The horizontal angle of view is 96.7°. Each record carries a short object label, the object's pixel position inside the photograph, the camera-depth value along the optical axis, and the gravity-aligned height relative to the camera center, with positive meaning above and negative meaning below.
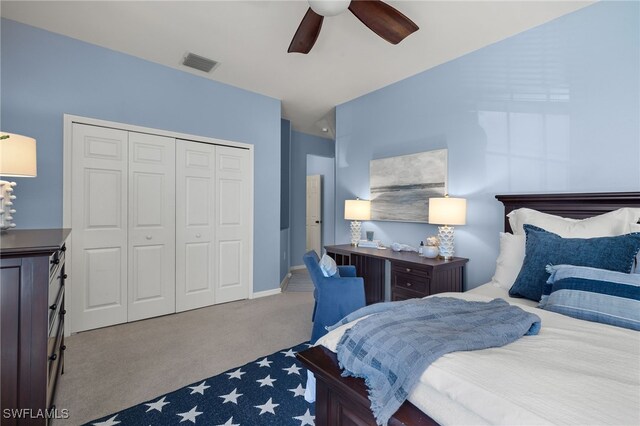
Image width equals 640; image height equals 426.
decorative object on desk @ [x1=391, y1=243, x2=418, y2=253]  3.18 -0.39
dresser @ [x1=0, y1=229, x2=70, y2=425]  1.17 -0.49
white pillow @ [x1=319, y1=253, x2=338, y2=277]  2.43 -0.47
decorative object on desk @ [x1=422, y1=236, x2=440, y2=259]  2.76 -0.37
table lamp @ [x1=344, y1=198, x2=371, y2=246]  3.62 -0.01
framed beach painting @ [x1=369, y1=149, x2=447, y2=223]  3.07 +0.34
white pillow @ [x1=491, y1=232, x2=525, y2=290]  1.95 -0.34
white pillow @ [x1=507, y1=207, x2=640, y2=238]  1.68 -0.07
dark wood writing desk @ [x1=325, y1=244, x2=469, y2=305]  2.51 -0.59
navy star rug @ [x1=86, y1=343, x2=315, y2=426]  1.62 -1.18
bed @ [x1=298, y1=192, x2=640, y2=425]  0.68 -0.46
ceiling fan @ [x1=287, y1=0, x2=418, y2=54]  1.79 +1.34
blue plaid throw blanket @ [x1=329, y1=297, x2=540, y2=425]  0.89 -0.44
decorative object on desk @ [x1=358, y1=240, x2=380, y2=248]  3.49 -0.39
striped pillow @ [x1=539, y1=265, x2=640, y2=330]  1.24 -0.39
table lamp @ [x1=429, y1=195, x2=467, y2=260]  2.66 -0.03
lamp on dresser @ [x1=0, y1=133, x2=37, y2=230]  1.70 +0.31
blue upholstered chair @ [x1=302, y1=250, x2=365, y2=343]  2.35 -0.71
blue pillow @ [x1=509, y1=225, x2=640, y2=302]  1.50 -0.23
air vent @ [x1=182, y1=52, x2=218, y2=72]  2.99 +1.63
